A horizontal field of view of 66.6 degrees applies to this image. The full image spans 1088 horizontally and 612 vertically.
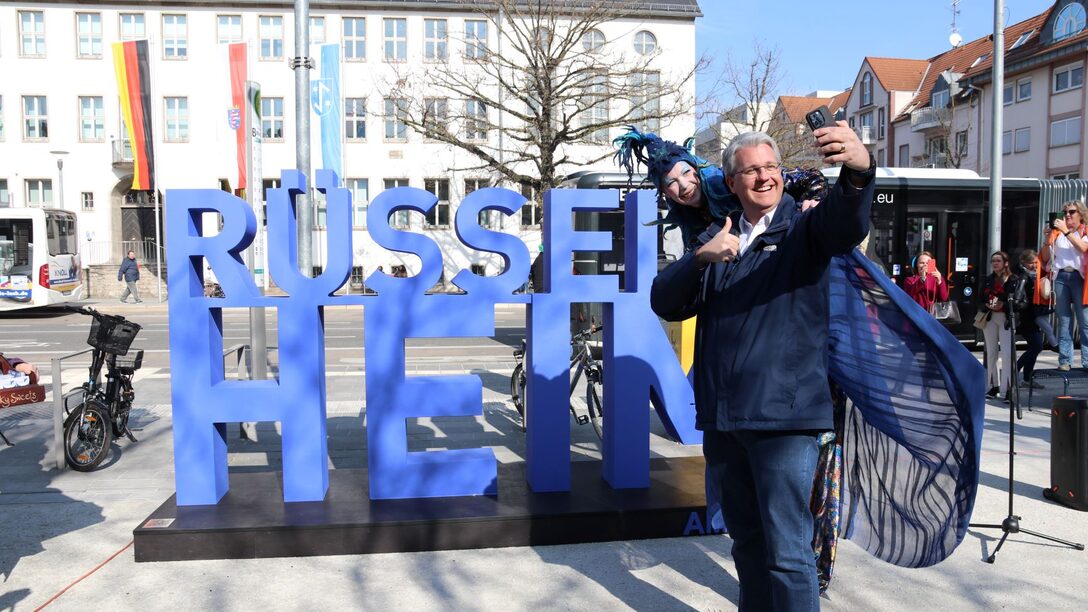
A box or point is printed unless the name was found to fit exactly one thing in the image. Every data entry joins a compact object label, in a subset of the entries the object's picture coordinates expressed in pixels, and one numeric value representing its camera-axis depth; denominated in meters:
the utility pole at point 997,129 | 12.58
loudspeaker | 5.24
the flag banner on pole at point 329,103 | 20.05
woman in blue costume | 3.13
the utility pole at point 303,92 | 7.41
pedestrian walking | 28.09
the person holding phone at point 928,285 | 10.44
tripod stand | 4.52
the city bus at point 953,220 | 14.62
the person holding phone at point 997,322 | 9.03
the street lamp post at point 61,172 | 29.52
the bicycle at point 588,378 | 7.35
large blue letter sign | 4.94
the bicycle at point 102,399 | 6.34
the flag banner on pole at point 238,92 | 12.16
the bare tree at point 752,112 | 27.78
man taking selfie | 2.72
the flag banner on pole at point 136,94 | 27.65
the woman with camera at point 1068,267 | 8.15
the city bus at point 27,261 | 23.00
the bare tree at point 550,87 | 23.28
